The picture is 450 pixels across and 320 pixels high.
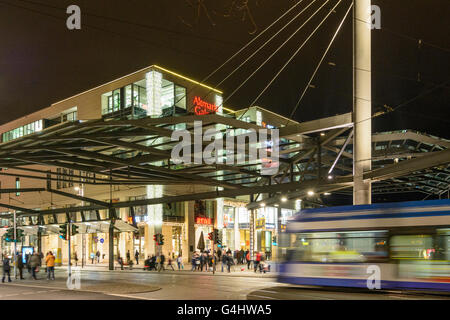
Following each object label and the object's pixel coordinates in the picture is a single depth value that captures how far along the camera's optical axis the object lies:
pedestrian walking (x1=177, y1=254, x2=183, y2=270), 37.78
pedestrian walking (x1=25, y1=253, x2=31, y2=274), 29.31
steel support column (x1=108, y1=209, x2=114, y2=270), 37.34
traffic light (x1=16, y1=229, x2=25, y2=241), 30.81
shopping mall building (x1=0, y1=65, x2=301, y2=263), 46.28
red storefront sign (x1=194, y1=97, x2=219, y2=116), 50.03
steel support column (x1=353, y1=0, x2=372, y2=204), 20.83
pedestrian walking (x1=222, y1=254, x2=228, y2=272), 33.91
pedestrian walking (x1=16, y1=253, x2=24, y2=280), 27.12
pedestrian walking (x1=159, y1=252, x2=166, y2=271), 36.25
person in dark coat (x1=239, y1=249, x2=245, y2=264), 44.42
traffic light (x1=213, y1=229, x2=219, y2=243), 34.25
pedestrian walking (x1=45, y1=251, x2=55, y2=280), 25.96
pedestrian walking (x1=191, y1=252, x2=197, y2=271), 36.21
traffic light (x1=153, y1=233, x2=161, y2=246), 37.75
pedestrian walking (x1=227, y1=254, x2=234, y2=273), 33.00
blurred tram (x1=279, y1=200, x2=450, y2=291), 13.48
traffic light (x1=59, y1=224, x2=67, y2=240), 27.77
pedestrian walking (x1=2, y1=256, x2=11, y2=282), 24.59
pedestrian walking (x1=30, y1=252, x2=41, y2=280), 26.78
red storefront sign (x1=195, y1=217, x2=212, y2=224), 51.02
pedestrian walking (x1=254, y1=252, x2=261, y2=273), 32.36
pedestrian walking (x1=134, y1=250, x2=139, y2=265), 46.78
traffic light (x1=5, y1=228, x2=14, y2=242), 30.50
